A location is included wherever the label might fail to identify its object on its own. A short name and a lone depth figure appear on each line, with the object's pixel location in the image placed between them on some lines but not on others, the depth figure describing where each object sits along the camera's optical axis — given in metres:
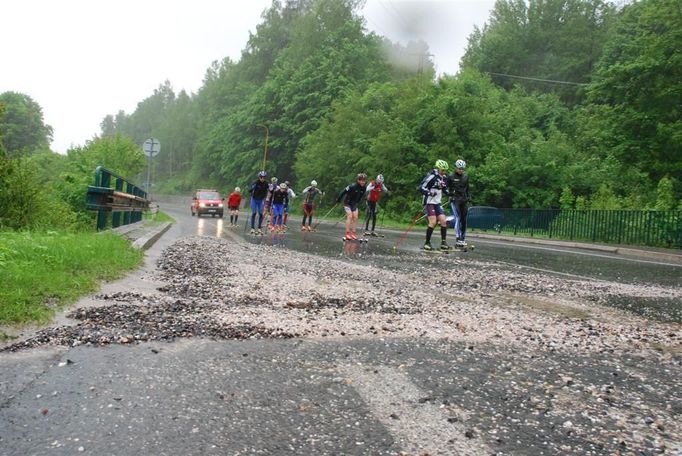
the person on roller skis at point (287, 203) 21.07
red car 39.94
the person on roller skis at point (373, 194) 20.14
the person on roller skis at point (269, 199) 21.09
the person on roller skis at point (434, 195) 14.16
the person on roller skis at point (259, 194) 20.19
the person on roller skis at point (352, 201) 17.09
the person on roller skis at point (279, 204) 20.52
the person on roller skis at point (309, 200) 21.95
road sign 26.21
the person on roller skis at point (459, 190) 14.70
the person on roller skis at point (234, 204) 26.67
